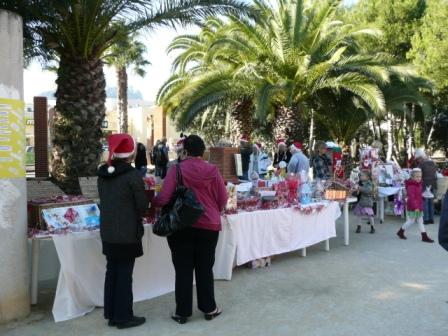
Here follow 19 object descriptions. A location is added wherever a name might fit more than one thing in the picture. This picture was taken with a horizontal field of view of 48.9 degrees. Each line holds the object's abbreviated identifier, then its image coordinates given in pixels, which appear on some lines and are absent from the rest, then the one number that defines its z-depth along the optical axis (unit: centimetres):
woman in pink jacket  461
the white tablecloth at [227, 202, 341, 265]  632
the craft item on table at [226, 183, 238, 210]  621
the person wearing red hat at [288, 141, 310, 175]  880
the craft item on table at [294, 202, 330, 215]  718
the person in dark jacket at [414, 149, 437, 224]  1055
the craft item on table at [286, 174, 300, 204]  726
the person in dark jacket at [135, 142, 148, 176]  1608
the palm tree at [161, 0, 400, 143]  1433
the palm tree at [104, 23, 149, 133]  2524
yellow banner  451
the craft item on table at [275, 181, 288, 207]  708
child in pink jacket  859
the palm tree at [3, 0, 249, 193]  805
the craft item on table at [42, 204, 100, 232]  504
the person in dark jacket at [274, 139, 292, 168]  1253
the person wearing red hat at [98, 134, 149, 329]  442
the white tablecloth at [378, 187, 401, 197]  1066
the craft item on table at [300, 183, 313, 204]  746
